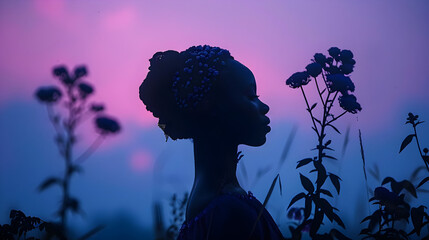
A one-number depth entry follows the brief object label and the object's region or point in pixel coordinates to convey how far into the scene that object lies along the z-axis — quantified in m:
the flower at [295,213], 3.77
